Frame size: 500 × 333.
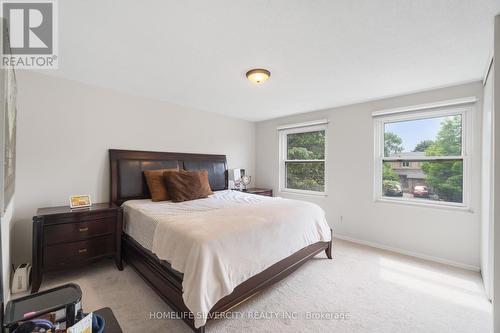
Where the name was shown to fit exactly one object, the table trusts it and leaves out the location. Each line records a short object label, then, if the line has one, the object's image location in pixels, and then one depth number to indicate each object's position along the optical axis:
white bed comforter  1.55
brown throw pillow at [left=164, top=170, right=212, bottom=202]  3.00
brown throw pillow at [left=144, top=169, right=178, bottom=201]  3.02
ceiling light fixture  2.40
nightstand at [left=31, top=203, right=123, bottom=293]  2.15
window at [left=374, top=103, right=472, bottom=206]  2.85
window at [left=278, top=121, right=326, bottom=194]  4.22
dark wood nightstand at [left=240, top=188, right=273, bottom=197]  4.53
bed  1.60
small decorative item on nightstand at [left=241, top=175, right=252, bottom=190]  4.73
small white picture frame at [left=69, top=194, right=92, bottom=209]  2.56
